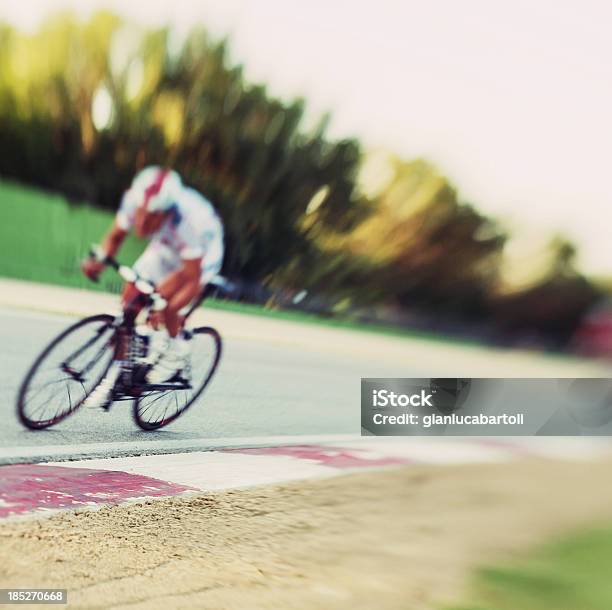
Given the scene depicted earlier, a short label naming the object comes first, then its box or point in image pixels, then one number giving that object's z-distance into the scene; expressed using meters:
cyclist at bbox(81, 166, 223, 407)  9.83
